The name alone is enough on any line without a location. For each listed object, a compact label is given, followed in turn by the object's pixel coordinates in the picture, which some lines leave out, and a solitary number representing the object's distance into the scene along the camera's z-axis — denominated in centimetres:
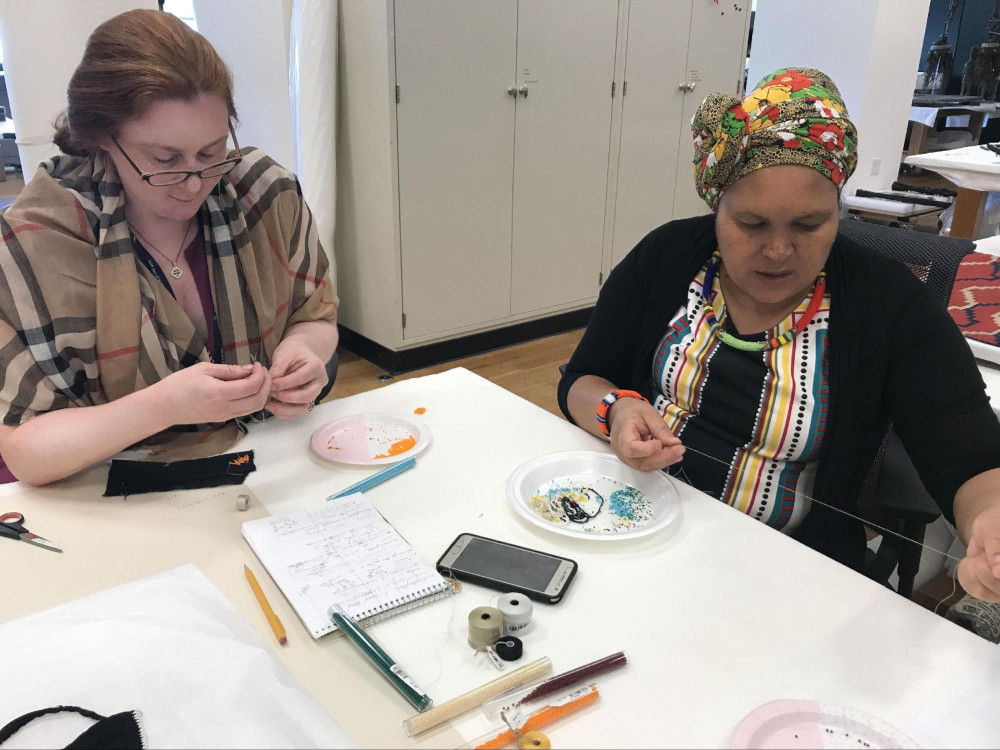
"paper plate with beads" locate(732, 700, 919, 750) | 68
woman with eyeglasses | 105
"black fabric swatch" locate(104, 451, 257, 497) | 108
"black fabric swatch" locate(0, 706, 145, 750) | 65
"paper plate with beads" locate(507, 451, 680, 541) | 101
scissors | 95
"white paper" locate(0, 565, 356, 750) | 67
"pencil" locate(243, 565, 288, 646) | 80
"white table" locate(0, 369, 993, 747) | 72
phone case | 86
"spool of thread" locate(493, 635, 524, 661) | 77
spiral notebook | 84
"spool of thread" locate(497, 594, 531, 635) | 80
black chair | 110
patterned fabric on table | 157
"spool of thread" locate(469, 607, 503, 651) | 78
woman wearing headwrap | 107
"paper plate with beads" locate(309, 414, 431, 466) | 117
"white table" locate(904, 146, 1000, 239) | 339
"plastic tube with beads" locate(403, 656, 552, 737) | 69
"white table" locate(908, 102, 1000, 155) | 586
